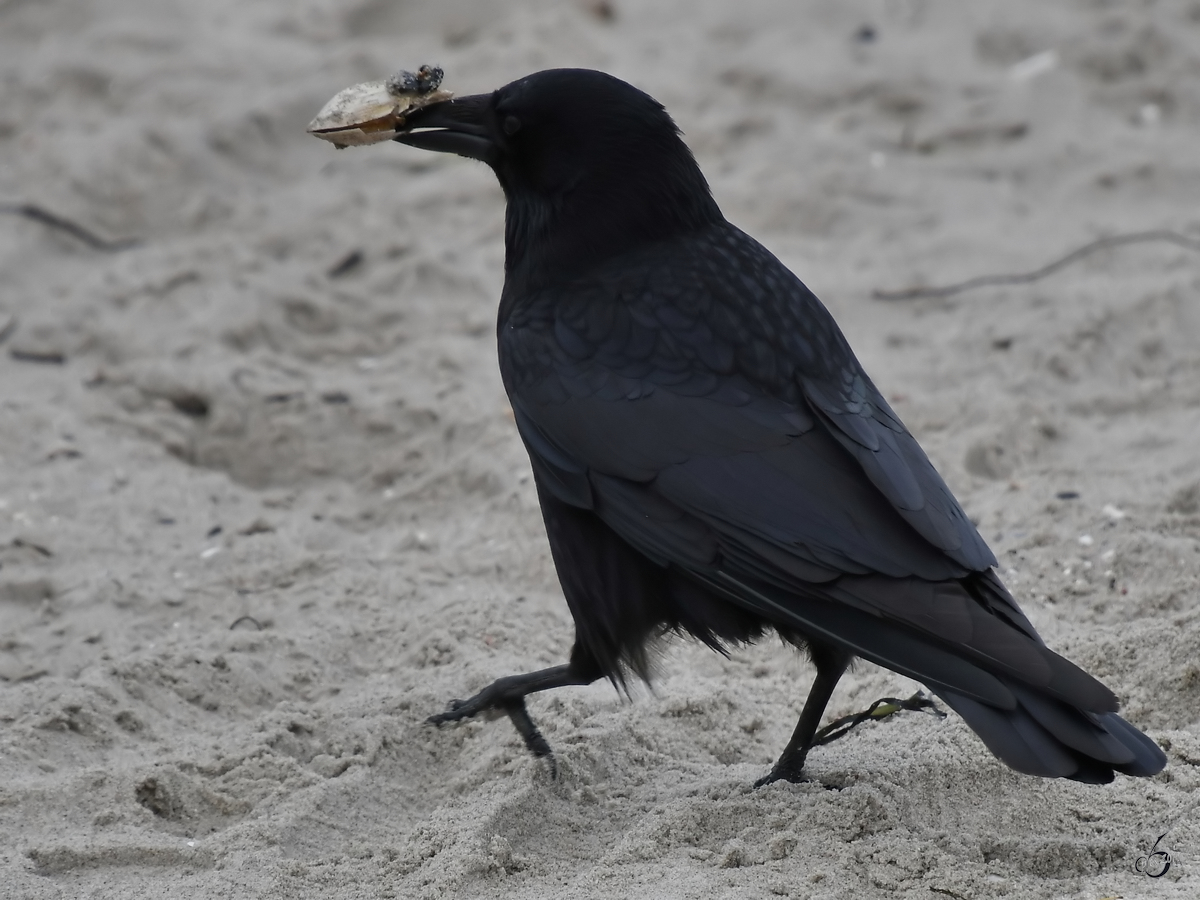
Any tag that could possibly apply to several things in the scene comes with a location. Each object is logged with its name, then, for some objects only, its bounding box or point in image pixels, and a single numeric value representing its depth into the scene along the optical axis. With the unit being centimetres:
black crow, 595
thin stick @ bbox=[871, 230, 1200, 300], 1183
